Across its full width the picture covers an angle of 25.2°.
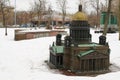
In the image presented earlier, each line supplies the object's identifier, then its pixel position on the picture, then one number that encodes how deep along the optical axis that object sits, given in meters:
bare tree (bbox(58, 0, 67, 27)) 61.31
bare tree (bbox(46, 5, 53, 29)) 66.24
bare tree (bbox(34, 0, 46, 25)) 57.53
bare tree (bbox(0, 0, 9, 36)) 47.08
